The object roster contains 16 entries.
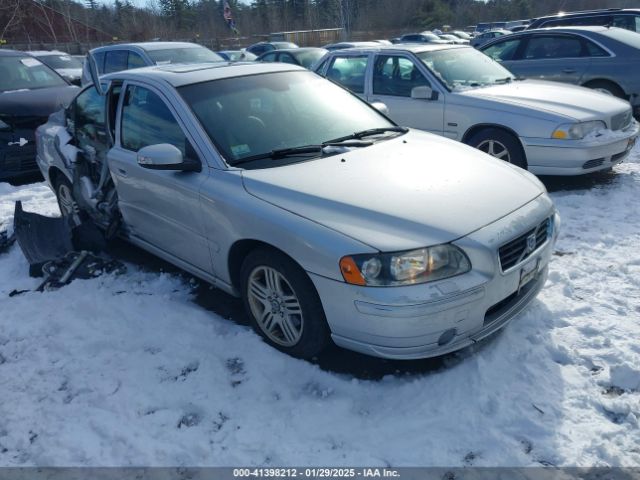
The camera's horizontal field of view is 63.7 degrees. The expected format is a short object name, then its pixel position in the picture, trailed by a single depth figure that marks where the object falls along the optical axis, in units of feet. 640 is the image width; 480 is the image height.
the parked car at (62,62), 45.19
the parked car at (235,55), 58.54
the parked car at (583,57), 26.86
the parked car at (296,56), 41.29
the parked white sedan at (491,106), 18.37
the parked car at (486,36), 64.53
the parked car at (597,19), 34.30
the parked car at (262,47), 72.54
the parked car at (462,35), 98.27
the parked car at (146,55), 31.01
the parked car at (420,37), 84.40
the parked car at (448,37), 87.81
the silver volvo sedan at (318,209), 8.68
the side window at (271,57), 42.14
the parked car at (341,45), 56.92
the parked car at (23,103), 24.14
